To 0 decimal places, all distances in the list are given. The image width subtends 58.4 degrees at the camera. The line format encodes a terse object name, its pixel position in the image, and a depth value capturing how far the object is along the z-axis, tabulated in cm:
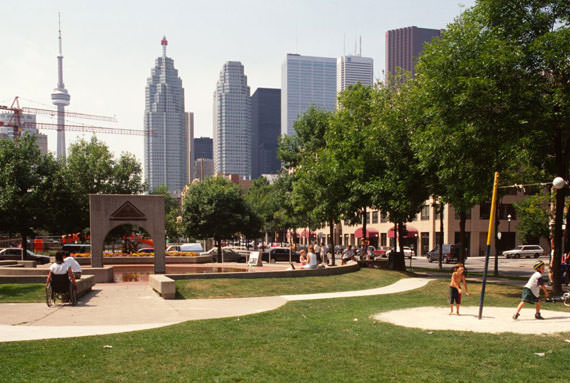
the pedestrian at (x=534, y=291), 1435
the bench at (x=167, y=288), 1831
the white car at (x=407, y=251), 6011
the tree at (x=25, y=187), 3981
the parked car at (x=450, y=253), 5056
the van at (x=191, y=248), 4934
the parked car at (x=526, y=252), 5903
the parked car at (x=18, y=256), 3944
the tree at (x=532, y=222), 4219
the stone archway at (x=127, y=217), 2639
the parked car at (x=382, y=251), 5512
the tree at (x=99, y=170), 5462
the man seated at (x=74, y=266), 1673
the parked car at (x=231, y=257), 4375
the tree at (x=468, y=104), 1902
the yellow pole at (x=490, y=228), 1434
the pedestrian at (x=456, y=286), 1501
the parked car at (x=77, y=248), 4359
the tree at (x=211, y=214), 5141
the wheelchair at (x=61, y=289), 1593
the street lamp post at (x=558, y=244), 2034
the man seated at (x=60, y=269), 1580
